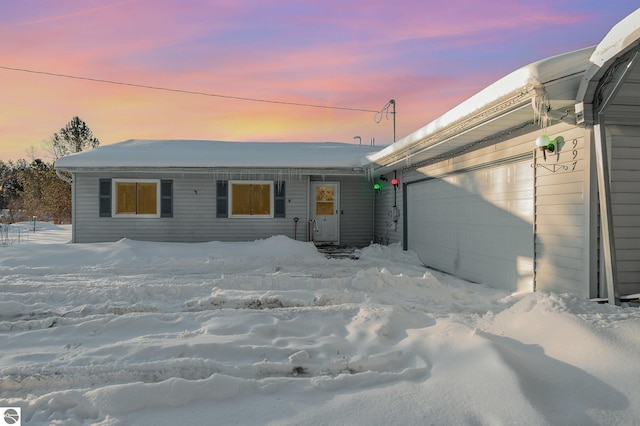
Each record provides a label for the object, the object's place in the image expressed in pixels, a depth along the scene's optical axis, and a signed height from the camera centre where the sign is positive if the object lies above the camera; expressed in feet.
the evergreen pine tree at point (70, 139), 100.43 +19.96
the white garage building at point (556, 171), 13.73 +2.10
